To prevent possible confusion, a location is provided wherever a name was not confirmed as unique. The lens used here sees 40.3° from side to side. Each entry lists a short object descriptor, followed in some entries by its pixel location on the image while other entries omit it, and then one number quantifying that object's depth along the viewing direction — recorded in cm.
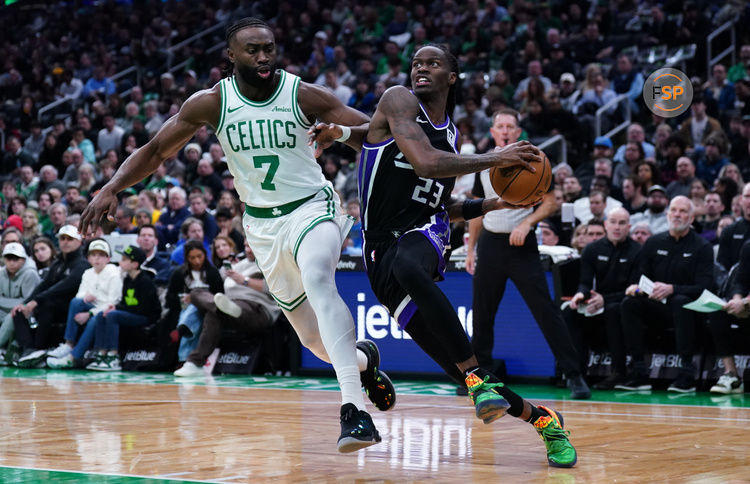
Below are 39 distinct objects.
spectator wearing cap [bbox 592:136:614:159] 1291
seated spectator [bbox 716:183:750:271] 891
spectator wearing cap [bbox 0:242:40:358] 1273
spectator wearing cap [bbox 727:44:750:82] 1370
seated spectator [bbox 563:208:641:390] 915
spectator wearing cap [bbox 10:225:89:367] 1212
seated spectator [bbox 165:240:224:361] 1084
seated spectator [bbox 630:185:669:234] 1055
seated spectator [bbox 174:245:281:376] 1045
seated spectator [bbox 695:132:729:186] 1194
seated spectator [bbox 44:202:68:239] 1422
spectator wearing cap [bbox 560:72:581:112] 1490
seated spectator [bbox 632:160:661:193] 1155
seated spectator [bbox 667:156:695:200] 1134
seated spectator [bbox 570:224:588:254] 1006
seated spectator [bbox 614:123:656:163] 1286
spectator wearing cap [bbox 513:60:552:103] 1533
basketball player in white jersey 516
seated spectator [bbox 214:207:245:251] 1184
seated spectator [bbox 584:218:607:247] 993
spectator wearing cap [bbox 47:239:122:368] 1165
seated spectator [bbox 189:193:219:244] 1290
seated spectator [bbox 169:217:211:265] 1185
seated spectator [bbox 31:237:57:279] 1327
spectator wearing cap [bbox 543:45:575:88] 1569
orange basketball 486
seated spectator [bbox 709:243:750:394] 841
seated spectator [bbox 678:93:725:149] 1266
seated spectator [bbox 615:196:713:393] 865
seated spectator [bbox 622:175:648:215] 1145
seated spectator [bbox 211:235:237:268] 1116
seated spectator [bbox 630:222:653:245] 997
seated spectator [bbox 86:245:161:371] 1137
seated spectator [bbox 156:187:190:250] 1345
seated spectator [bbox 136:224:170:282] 1182
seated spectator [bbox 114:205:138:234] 1357
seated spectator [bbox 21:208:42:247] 1466
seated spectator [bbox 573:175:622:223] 1082
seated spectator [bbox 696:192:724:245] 1034
